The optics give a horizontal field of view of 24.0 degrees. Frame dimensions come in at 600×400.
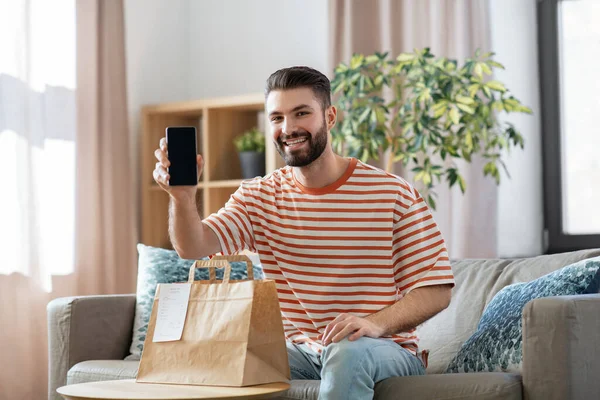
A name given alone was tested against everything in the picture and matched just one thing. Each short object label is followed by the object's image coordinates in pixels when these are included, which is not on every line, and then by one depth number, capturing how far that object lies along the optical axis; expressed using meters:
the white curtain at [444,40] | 6.02
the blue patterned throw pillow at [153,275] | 4.72
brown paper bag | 3.43
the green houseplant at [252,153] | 6.45
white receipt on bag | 3.55
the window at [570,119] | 6.07
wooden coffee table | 3.31
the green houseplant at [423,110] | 5.32
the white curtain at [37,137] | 5.69
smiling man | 3.71
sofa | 3.50
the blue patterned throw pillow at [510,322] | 3.80
